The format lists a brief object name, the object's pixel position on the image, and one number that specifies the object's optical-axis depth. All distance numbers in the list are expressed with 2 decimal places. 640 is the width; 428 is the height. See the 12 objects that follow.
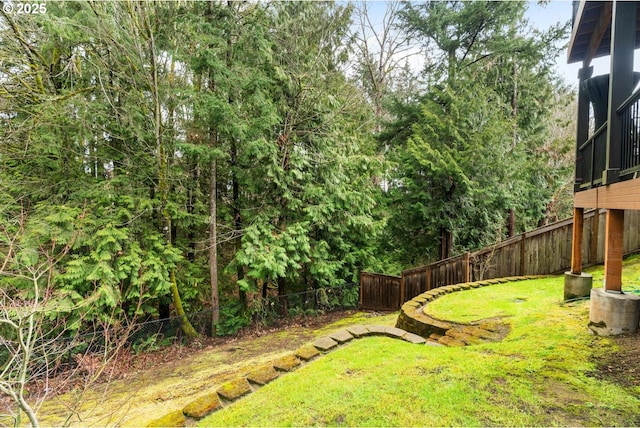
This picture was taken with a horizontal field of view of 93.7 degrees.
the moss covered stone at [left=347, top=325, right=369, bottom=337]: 4.58
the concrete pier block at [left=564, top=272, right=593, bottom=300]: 5.16
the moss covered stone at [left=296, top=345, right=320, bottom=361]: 3.95
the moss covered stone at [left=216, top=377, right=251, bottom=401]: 3.20
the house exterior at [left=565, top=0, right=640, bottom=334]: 3.09
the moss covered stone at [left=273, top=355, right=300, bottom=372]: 3.69
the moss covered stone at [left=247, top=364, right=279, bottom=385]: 3.45
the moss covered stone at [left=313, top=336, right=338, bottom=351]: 4.19
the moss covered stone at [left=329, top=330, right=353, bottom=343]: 4.42
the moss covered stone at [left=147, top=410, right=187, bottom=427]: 2.80
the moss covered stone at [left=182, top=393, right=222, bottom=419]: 2.94
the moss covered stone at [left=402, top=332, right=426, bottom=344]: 4.30
